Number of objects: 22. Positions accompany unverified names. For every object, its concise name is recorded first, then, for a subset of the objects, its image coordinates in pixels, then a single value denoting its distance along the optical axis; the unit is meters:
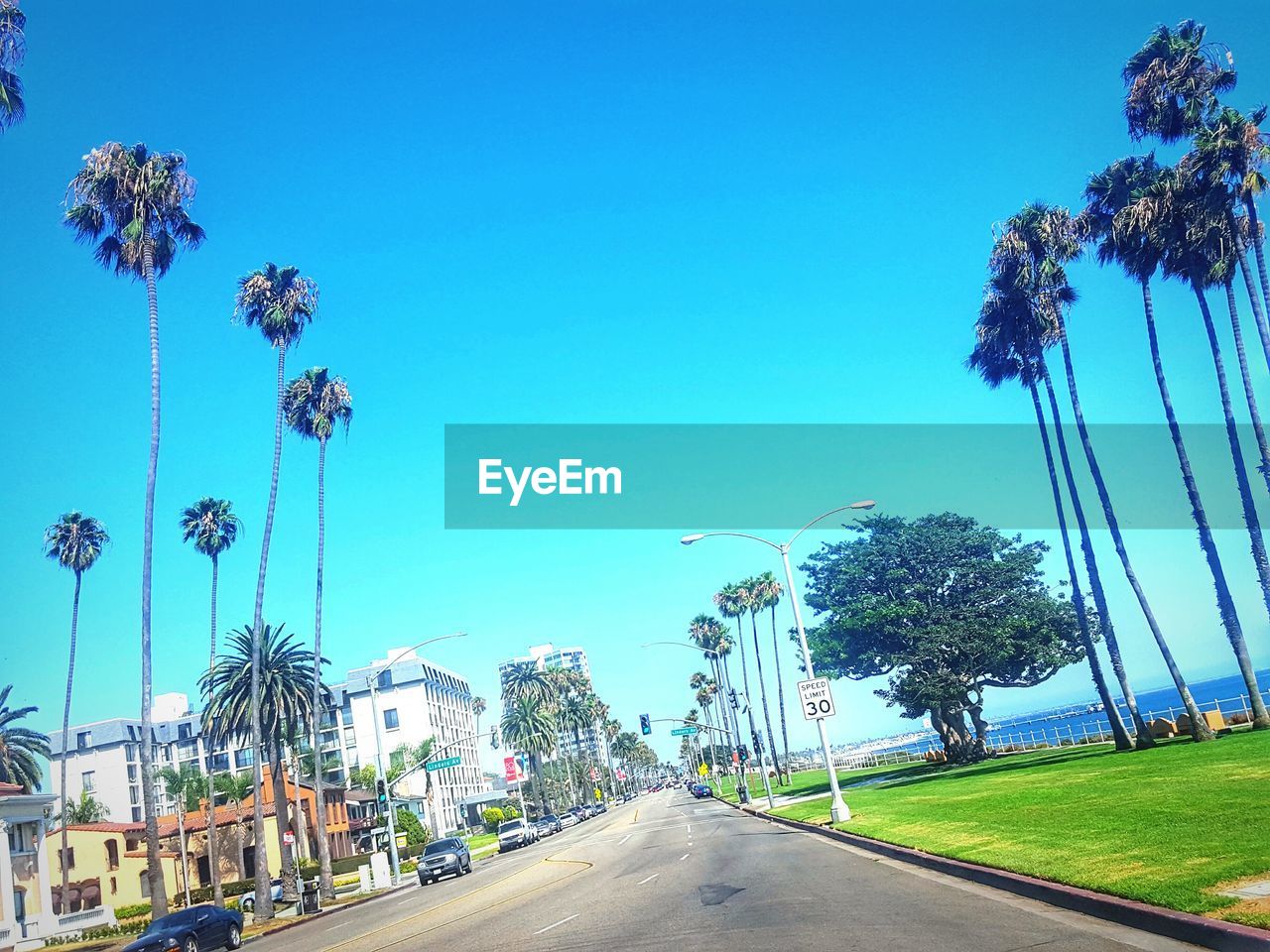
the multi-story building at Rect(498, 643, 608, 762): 116.86
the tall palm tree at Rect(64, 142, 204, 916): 34.88
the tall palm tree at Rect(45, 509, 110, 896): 67.00
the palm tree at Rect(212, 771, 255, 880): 75.25
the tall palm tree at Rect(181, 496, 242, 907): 69.00
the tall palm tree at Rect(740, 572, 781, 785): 91.94
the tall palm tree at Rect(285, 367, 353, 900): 48.50
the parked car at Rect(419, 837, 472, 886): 45.41
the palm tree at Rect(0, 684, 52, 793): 71.94
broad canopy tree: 54.81
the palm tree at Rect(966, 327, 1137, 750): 43.69
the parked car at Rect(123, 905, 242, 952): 24.58
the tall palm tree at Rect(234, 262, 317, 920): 43.91
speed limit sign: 30.44
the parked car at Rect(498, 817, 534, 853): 65.25
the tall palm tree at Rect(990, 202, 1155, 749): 41.28
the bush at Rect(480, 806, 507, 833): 121.22
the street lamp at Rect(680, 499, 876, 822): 30.53
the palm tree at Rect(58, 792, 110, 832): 101.12
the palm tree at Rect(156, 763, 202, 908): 79.62
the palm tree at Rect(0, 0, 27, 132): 21.50
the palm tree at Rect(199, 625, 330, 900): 56.81
